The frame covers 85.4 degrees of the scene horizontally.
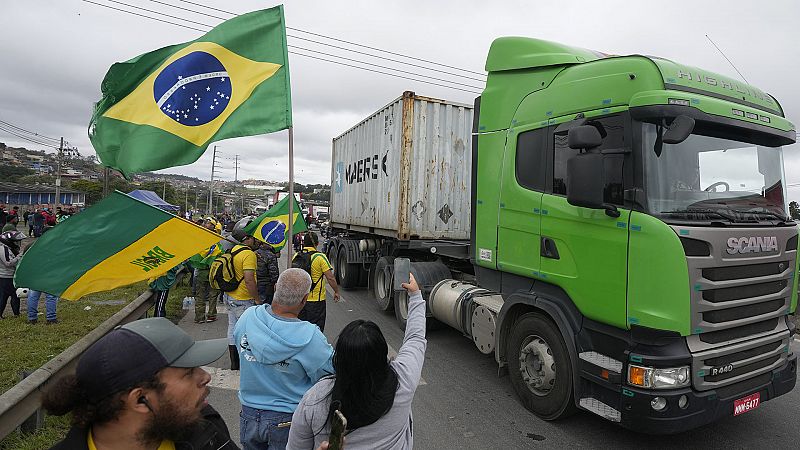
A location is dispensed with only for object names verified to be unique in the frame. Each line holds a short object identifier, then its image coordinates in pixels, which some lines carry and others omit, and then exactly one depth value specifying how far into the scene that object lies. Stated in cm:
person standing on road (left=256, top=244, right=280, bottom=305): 526
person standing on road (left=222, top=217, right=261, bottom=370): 482
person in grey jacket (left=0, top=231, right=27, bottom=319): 662
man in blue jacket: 218
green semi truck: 302
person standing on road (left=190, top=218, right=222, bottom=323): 727
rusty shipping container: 688
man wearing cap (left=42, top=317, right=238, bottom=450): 120
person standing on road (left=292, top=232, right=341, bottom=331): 500
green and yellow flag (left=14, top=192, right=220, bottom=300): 260
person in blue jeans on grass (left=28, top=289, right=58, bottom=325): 655
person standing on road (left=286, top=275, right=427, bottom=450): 166
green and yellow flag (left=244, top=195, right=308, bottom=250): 600
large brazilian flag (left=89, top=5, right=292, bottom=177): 311
